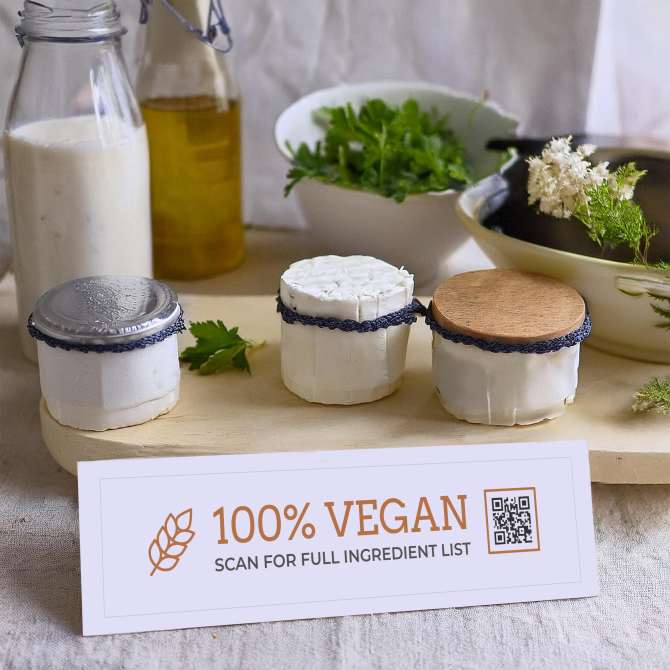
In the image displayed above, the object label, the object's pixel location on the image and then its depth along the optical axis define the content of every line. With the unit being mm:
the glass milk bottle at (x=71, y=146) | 909
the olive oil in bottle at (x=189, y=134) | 1001
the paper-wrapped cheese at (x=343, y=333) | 841
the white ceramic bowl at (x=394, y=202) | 1011
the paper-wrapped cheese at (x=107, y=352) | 821
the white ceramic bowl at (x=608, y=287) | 875
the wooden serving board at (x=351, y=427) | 840
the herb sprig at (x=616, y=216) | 872
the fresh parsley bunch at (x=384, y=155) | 1017
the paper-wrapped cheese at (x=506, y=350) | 826
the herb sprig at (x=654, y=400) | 862
